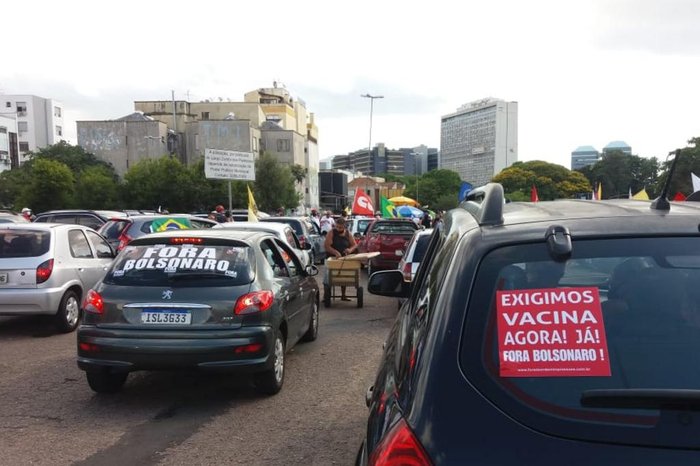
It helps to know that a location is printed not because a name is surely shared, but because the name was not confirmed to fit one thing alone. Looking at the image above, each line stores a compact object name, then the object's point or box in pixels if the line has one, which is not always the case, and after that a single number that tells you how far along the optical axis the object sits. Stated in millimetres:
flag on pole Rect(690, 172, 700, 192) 11586
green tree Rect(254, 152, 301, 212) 62719
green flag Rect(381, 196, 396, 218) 24797
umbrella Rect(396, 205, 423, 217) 29448
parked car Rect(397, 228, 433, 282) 9109
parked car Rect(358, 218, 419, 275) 14125
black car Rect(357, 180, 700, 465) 1484
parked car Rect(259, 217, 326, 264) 16098
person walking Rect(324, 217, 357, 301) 11242
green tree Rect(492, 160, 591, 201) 80500
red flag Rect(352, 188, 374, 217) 23016
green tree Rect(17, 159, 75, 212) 52219
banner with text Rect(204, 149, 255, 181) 20203
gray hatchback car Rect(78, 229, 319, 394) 4777
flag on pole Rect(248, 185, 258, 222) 16672
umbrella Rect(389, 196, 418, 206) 33191
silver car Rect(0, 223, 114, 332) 7531
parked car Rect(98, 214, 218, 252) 12086
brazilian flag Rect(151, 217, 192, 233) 12220
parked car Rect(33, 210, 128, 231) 16703
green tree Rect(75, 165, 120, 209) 55594
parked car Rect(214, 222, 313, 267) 10938
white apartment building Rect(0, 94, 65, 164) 96500
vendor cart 10172
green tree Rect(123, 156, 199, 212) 54969
